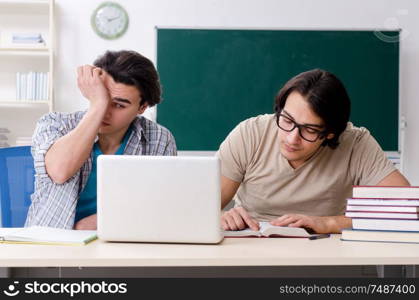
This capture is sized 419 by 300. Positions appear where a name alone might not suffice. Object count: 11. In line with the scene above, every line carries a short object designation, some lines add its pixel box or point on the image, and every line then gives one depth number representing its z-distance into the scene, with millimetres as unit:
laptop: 2896
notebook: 2941
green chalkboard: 6561
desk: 2721
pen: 3077
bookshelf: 6661
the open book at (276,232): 3098
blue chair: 3484
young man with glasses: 3567
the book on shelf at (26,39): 6490
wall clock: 6737
